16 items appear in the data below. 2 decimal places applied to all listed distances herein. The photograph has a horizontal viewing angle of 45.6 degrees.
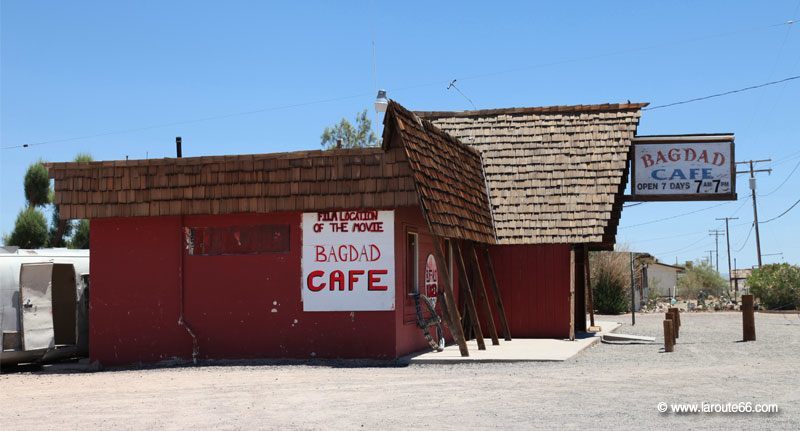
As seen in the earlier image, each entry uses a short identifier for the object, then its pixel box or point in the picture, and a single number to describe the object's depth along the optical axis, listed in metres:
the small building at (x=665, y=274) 76.25
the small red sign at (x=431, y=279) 18.59
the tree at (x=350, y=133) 53.66
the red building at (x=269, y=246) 16.22
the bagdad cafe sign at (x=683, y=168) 23.42
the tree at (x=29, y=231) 32.16
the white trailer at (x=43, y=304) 16.59
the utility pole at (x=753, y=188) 56.88
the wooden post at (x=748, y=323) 20.36
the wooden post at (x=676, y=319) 21.42
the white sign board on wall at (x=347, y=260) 16.44
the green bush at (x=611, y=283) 36.25
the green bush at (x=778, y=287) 41.00
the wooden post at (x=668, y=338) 17.58
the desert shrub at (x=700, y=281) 71.12
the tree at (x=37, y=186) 33.09
